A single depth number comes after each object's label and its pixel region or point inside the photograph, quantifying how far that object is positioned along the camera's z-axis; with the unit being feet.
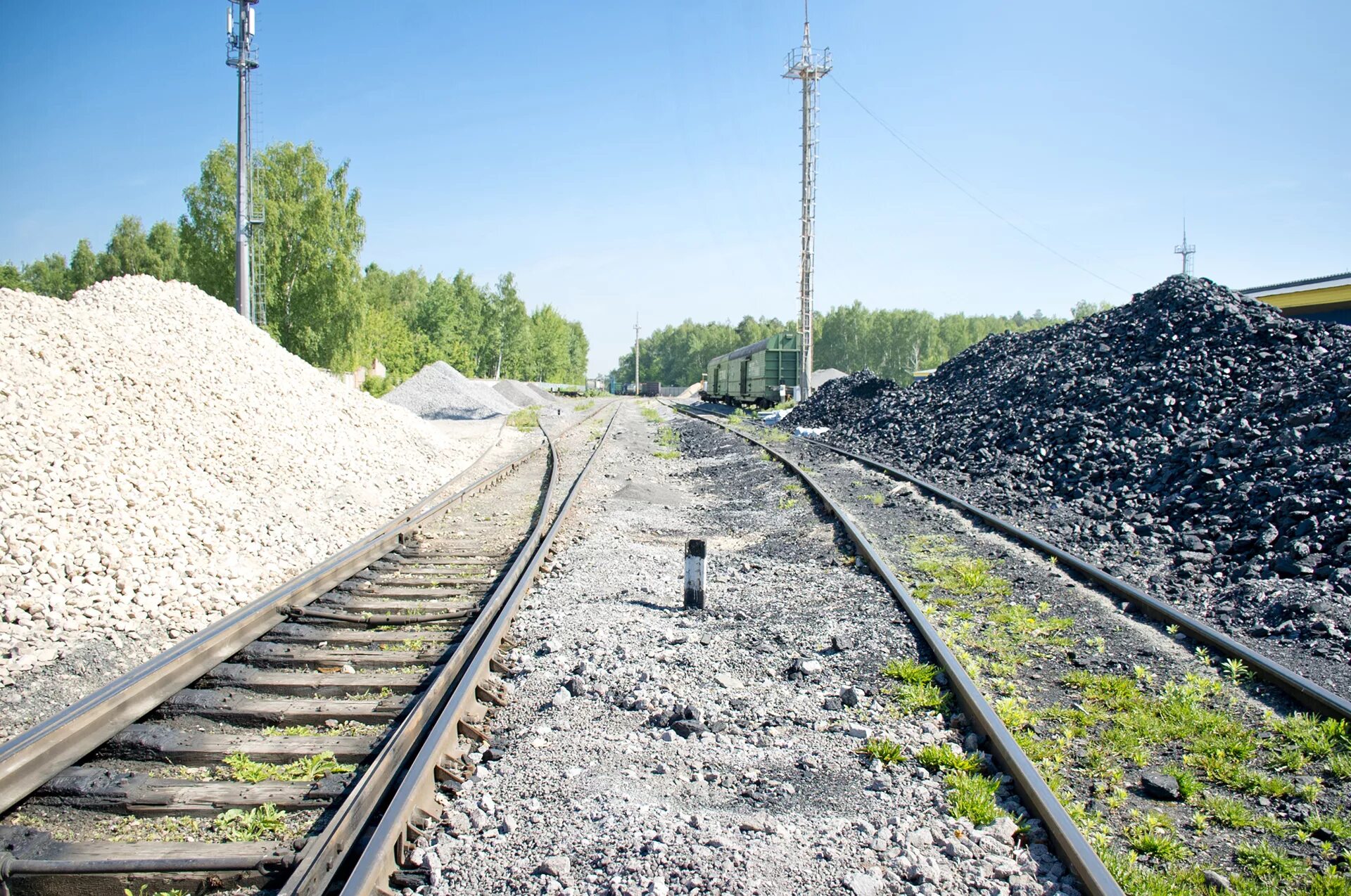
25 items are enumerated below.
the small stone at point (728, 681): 16.13
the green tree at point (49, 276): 283.59
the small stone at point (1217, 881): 10.01
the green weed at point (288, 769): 12.00
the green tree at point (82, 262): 238.07
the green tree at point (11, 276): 241.61
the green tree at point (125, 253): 221.87
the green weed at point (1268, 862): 10.32
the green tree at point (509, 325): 256.73
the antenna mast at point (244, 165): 61.16
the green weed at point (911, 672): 16.19
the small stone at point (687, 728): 13.97
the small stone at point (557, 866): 9.85
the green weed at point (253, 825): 10.46
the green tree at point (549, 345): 292.61
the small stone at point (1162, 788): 12.24
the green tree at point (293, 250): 123.54
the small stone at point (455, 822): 10.79
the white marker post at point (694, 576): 21.35
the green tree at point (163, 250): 205.98
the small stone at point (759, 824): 10.87
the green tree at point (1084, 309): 409.08
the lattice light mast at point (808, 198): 102.68
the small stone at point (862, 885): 9.61
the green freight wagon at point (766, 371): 115.24
